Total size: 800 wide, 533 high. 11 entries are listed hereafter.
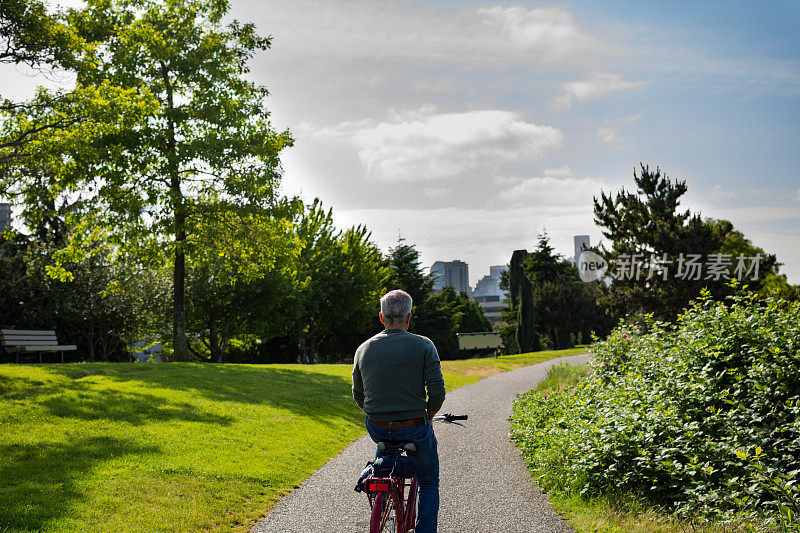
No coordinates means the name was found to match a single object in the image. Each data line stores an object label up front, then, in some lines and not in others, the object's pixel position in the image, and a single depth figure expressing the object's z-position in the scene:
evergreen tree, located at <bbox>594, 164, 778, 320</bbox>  31.09
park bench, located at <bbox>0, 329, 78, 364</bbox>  21.17
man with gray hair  4.33
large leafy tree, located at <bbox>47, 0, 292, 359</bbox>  20.89
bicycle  3.91
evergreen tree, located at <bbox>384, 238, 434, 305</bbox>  56.19
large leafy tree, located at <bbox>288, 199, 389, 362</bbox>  38.88
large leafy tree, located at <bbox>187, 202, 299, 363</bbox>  21.88
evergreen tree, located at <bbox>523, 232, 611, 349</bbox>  57.38
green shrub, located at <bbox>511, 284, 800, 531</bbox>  5.88
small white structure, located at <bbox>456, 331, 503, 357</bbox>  63.62
